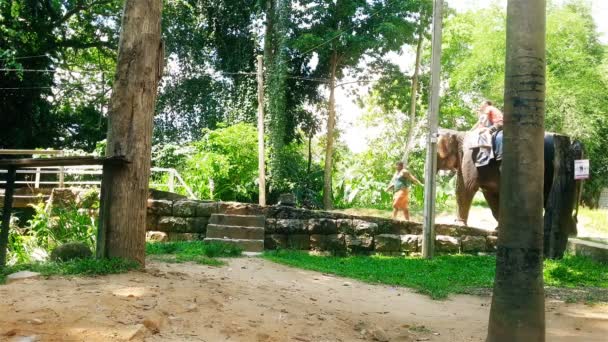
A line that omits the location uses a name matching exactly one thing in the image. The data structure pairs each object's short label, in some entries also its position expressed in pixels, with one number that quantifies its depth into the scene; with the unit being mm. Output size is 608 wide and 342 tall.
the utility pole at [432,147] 10259
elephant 10633
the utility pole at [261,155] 15797
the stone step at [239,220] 10906
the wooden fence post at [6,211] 5582
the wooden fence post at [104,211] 5954
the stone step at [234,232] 10555
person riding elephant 10430
